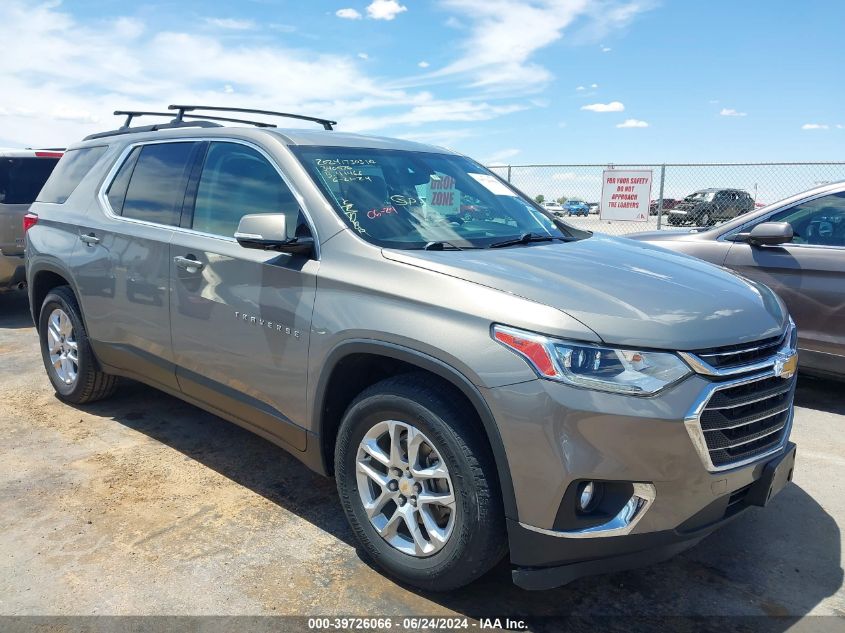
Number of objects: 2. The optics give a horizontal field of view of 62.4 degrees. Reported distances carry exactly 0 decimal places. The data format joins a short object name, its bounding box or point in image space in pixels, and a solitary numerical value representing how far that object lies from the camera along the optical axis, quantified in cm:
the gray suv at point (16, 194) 777
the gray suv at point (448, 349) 229
